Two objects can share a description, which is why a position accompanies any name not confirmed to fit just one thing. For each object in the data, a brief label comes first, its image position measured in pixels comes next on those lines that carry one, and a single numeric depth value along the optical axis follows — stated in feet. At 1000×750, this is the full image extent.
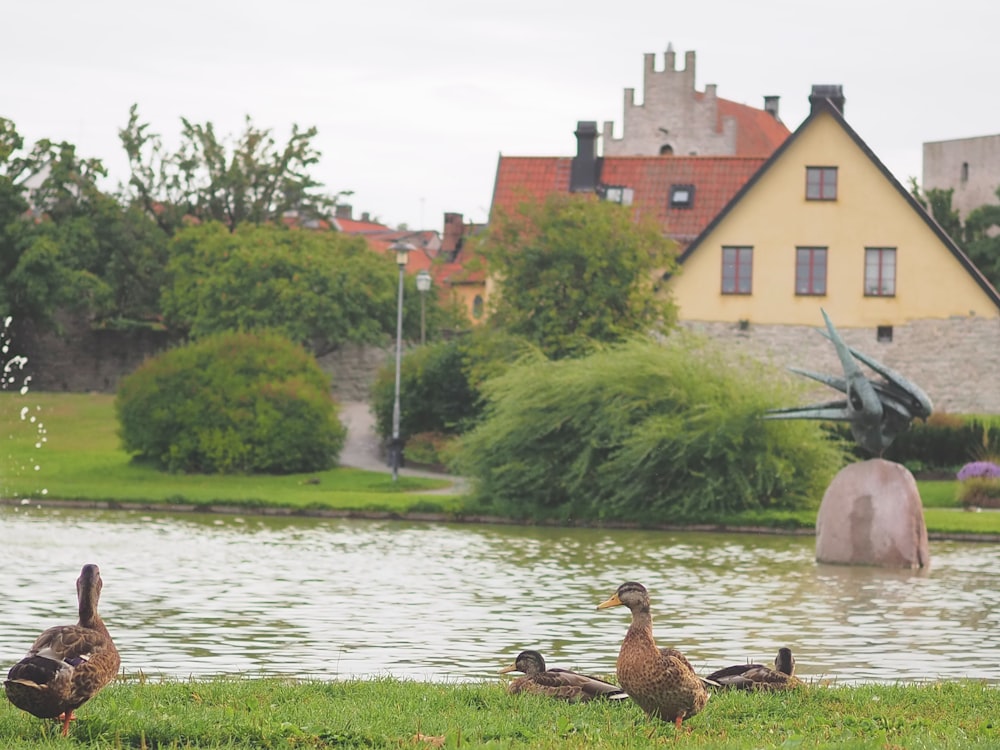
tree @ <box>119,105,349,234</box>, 259.39
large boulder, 96.37
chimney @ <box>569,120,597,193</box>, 222.28
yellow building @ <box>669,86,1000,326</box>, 189.98
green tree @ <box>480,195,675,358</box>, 158.71
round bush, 158.40
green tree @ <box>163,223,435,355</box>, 218.38
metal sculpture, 98.68
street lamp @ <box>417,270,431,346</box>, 184.07
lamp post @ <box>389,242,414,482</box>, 151.53
